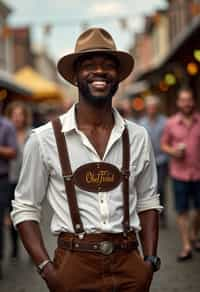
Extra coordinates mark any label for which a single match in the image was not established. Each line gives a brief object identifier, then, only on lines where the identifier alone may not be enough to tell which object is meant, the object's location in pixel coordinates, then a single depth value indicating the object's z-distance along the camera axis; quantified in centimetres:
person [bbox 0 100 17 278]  892
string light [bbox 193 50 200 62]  1279
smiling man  403
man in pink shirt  983
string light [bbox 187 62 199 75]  1689
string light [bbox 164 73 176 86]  2161
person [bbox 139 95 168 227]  1251
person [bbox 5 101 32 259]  1007
